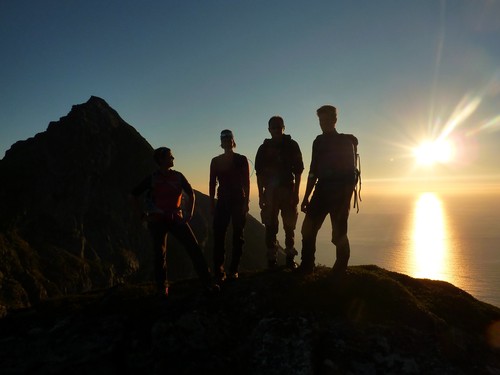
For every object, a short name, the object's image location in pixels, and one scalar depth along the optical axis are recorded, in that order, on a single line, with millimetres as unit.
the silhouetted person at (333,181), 7570
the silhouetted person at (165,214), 7512
